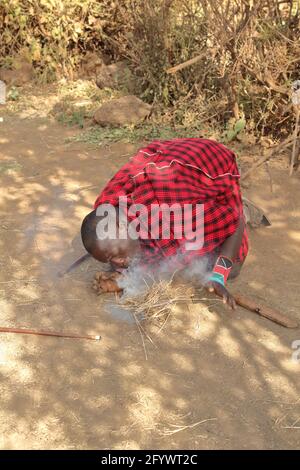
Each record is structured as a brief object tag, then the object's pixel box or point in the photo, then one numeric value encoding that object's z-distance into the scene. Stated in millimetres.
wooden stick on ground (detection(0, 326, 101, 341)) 3008
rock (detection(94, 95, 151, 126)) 5969
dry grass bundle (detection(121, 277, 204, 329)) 3186
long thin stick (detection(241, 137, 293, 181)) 4702
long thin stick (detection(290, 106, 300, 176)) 4711
